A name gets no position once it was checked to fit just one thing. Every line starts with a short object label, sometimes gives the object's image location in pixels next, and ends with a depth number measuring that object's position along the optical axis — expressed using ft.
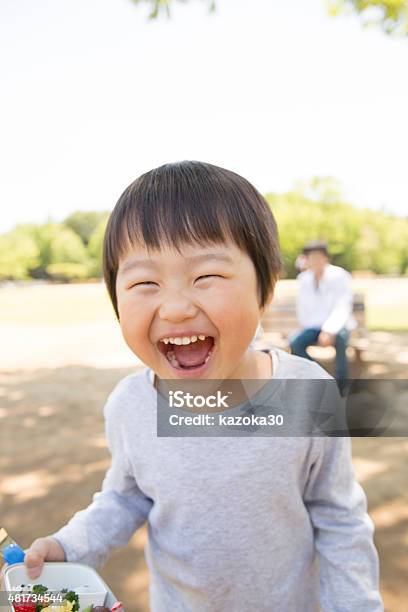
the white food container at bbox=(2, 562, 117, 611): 2.76
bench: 18.80
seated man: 15.75
